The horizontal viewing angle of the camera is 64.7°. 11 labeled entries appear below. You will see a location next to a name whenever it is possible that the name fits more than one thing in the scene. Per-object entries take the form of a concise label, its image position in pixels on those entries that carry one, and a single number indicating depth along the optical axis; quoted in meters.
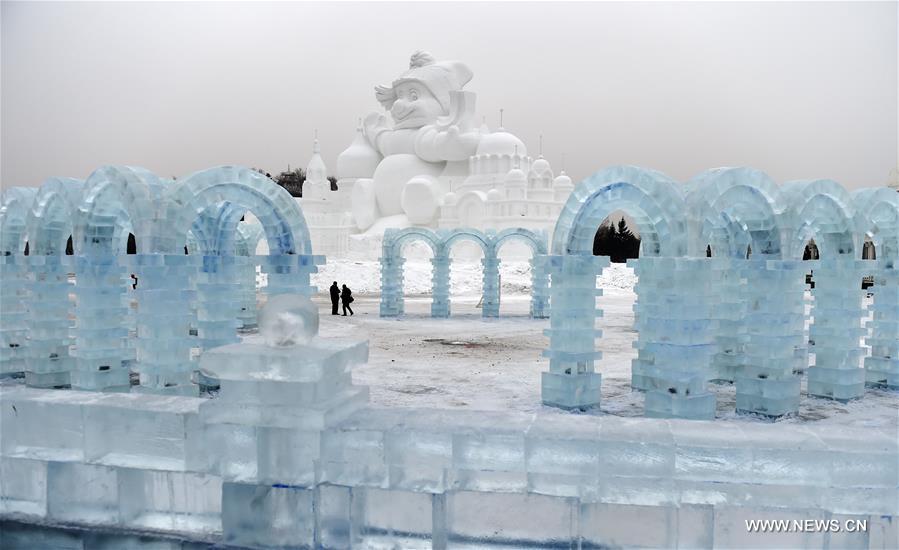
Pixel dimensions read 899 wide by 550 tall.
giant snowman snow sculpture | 38.62
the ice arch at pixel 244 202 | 8.35
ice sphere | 3.97
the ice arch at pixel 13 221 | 10.11
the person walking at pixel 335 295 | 18.72
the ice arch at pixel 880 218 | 9.23
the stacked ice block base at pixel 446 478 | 3.62
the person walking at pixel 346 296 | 18.75
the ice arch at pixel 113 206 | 8.08
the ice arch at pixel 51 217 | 9.08
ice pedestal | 3.91
